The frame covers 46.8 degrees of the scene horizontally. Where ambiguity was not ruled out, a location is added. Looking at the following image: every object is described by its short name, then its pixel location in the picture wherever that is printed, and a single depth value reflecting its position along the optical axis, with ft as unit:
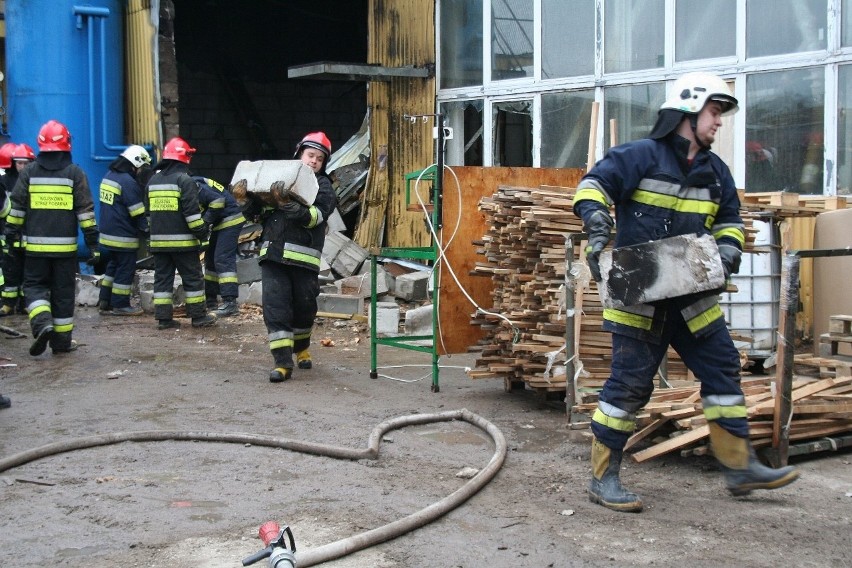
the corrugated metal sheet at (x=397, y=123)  43.65
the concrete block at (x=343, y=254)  44.37
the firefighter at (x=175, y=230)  35.14
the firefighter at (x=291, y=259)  25.81
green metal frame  24.11
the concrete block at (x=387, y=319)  34.27
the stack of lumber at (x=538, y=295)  21.75
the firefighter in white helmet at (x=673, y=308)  15.43
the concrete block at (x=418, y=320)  34.12
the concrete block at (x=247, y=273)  43.98
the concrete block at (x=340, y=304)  38.32
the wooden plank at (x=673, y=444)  17.17
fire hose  13.56
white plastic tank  26.86
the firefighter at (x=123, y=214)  38.88
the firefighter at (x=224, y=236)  38.63
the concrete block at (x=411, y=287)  40.47
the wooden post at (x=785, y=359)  16.90
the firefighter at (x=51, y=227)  29.48
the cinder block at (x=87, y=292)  42.98
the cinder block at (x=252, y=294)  41.91
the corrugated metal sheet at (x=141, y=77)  47.47
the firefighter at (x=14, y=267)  37.93
